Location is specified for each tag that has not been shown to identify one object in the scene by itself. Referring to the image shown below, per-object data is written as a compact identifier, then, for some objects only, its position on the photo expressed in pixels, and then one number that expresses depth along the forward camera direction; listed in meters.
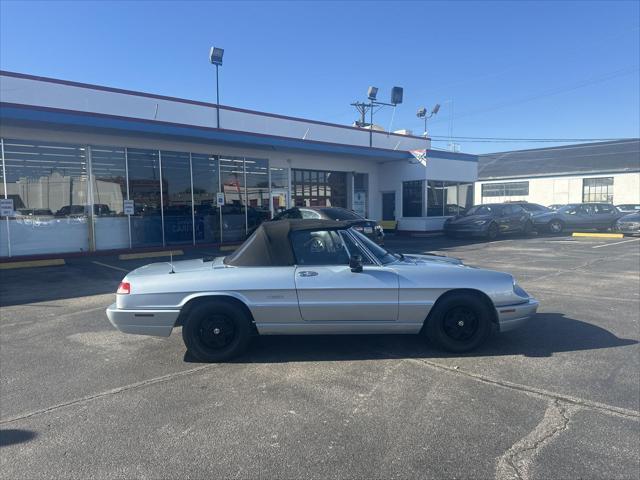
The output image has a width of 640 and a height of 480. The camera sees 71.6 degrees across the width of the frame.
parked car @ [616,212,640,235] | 19.72
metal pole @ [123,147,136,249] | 14.53
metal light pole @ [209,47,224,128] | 18.36
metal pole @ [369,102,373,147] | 22.82
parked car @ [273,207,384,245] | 11.99
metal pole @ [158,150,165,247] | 15.23
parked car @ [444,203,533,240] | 18.44
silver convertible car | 4.58
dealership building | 12.73
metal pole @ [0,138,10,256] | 12.27
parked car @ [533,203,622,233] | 21.69
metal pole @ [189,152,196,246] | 15.98
